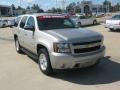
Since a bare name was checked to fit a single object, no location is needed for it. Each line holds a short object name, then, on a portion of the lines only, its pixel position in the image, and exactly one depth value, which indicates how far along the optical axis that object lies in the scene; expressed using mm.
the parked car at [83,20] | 12771
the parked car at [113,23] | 8501
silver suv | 3122
